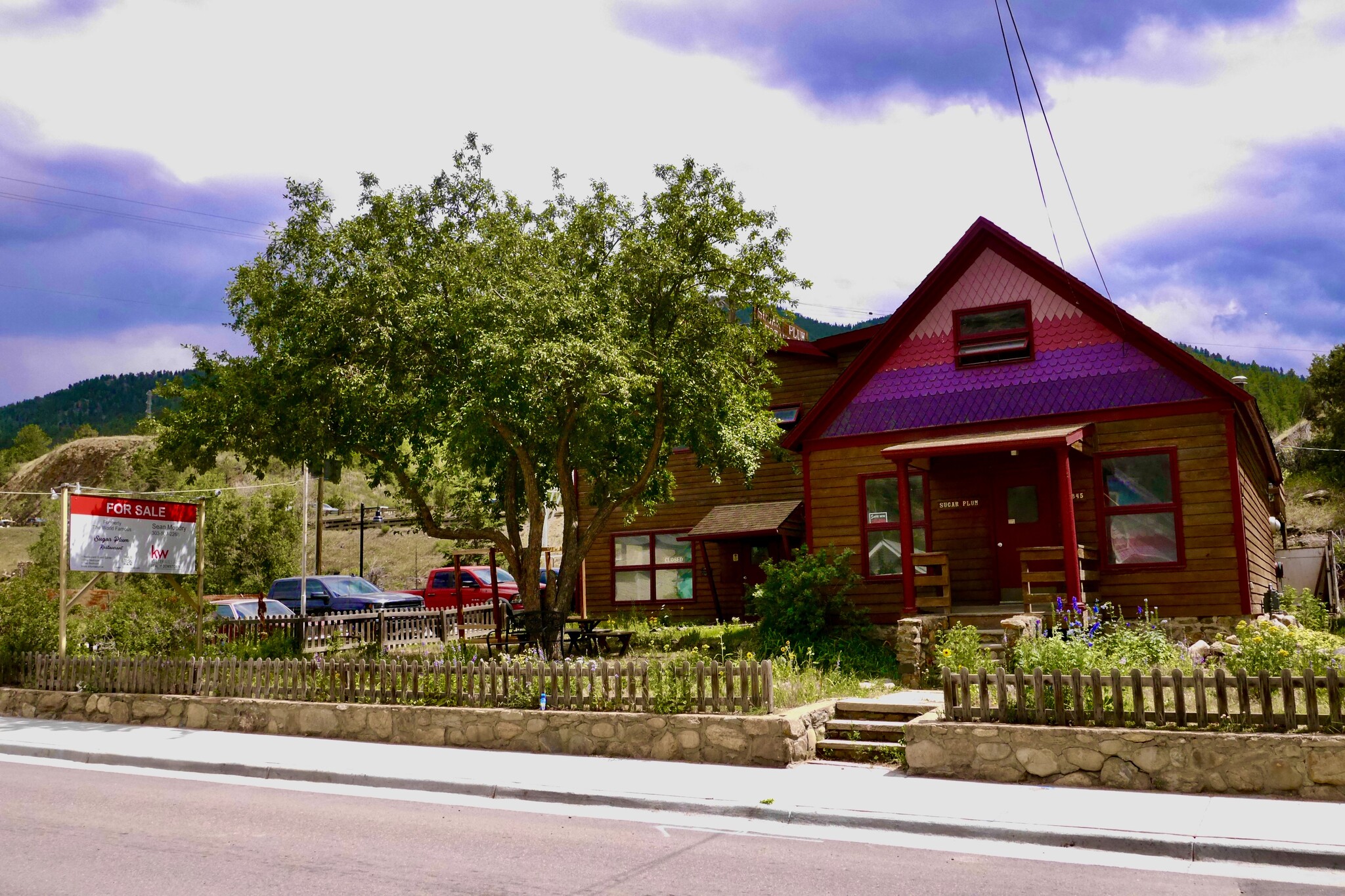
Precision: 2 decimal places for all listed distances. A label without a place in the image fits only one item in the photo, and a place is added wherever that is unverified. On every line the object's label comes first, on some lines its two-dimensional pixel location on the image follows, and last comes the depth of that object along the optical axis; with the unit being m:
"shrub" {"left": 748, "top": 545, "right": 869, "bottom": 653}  17.39
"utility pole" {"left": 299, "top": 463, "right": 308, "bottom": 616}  29.16
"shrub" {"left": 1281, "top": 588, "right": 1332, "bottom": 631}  12.53
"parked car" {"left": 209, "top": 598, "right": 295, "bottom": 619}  27.12
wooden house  16.02
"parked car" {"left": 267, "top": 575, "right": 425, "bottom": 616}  29.91
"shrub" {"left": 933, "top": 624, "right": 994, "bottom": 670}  12.04
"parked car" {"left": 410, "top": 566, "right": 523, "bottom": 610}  30.44
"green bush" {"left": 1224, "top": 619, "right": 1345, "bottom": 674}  9.84
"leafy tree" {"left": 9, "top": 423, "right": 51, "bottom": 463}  155.80
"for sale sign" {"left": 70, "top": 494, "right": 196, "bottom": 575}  15.78
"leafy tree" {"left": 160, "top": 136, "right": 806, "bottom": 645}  16.33
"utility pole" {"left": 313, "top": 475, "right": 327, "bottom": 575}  40.12
